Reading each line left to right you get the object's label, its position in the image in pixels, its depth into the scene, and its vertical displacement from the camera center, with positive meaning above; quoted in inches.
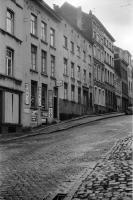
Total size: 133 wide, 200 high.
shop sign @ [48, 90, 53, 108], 1328.7 +52.9
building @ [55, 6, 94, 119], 1515.7 +184.1
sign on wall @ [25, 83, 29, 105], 1148.4 +59.4
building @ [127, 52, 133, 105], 3255.4 +291.8
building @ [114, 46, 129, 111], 2903.5 +352.8
